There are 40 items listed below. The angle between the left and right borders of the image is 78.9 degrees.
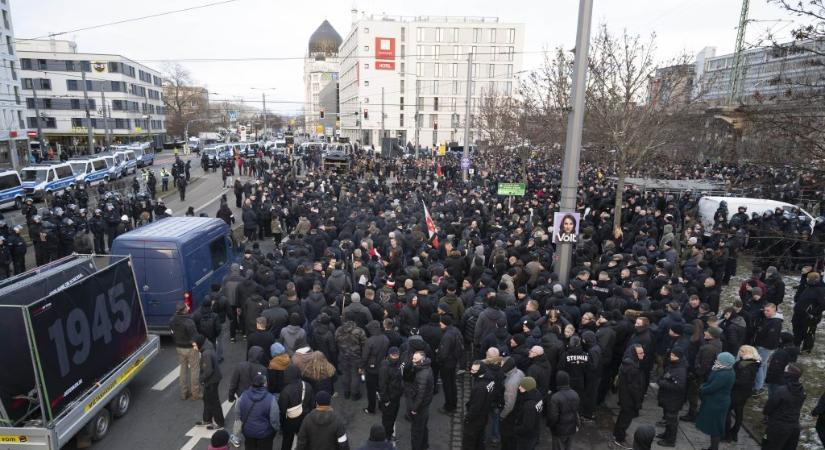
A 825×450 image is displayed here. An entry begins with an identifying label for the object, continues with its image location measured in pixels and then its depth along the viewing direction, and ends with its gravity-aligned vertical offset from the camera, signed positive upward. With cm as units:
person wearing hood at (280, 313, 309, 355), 786 -328
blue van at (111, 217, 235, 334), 977 -284
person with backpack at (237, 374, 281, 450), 591 -334
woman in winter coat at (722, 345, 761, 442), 688 -331
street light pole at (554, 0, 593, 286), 932 -9
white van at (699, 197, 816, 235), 1886 -280
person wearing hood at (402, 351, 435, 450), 668 -355
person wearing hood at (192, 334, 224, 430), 707 -363
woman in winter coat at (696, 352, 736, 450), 670 -356
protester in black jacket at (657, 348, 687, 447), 678 -347
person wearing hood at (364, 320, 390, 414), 764 -344
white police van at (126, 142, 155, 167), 4297 -278
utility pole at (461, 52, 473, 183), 2592 -48
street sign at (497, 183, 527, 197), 1798 -218
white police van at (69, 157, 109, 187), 2959 -298
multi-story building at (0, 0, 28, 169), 4644 +145
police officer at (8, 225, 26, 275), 1436 -364
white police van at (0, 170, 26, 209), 2388 -334
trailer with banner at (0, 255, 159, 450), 586 -299
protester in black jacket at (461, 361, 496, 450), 637 -349
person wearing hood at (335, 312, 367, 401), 799 -360
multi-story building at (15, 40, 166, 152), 6725 +386
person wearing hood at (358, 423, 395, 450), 498 -310
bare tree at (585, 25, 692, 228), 1683 +95
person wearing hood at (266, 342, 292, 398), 662 -325
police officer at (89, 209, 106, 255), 1659 -352
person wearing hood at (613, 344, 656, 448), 692 -351
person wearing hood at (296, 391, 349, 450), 548 -328
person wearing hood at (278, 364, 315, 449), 614 -340
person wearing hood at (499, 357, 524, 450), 644 -336
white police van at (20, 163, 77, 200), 2586 -312
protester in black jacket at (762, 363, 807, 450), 609 -340
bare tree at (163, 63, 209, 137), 8862 +370
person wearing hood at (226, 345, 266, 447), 662 -329
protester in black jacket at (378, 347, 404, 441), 683 -350
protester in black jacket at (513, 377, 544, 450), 608 -342
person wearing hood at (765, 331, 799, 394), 696 -316
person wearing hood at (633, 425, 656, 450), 529 -319
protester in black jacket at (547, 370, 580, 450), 622 -347
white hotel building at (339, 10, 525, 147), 7881 +955
